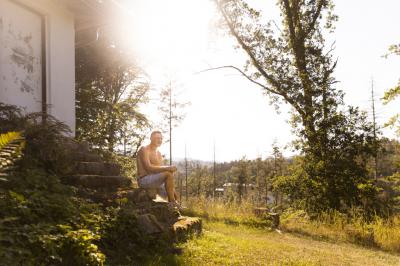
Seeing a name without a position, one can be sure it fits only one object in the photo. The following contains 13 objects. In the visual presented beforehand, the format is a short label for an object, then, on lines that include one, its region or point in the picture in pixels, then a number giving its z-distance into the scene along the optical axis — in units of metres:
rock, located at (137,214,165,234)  4.75
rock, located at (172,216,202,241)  5.30
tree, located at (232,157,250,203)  49.12
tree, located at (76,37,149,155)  12.16
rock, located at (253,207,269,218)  10.21
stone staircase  5.14
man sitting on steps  6.38
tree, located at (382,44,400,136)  14.40
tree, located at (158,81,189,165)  22.14
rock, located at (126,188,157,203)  5.77
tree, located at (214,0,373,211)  11.83
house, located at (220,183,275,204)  51.41
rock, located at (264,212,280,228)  9.58
